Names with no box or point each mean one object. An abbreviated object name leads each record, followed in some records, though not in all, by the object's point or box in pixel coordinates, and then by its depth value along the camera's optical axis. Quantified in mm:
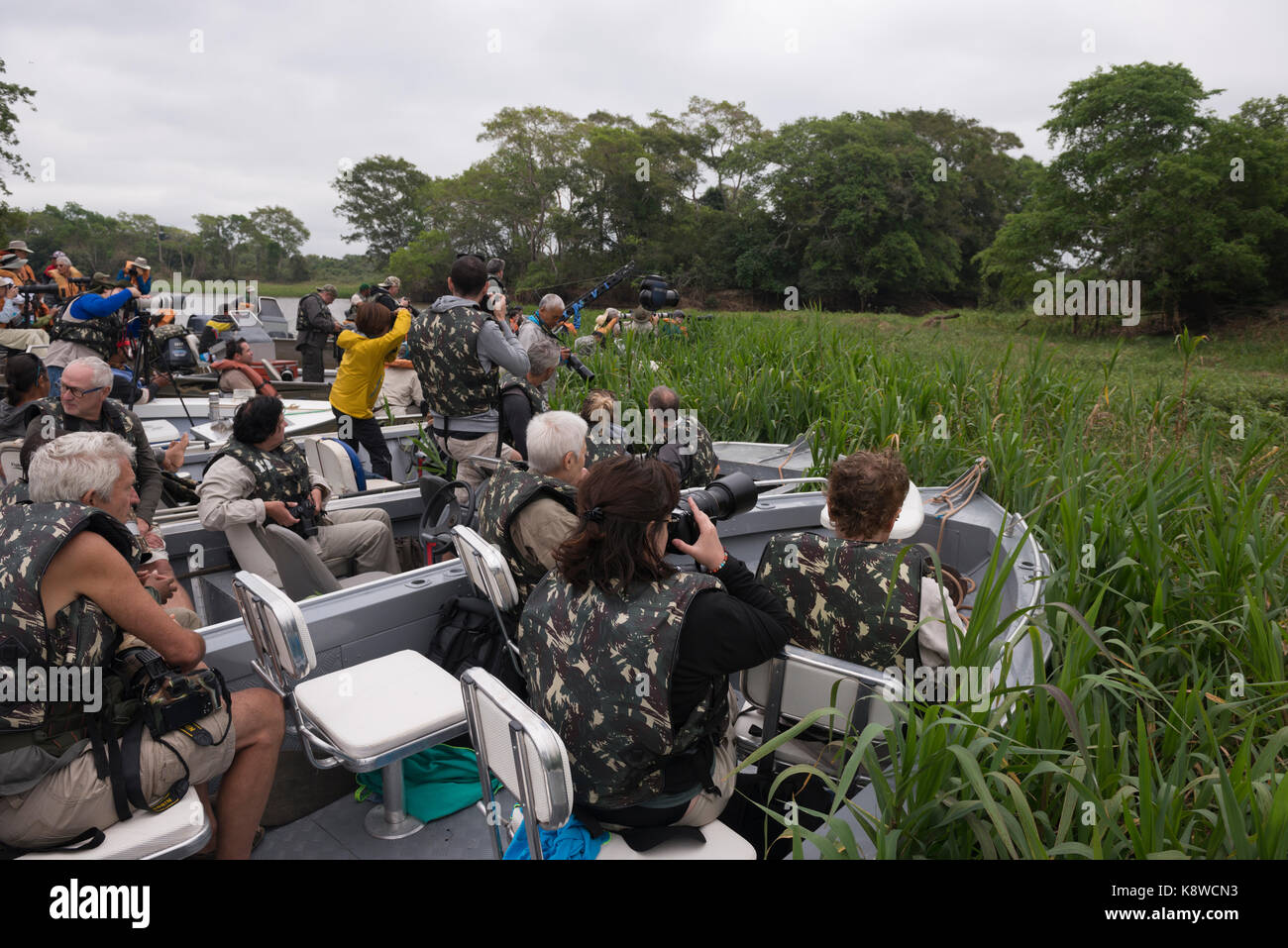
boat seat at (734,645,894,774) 1778
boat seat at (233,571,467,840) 1853
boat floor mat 2287
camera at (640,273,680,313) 6582
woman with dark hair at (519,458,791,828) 1512
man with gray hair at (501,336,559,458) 4047
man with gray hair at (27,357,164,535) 3137
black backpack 2393
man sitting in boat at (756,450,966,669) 1935
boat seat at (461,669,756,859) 1319
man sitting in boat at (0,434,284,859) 1557
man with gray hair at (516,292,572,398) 5312
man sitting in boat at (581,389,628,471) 4000
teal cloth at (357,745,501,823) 2270
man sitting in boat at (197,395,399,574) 2924
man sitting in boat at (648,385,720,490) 3824
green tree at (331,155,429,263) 44562
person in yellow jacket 4812
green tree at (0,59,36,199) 20391
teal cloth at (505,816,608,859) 1581
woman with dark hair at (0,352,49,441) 3514
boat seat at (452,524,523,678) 2057
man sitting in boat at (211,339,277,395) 7418
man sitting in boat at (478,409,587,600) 2303
